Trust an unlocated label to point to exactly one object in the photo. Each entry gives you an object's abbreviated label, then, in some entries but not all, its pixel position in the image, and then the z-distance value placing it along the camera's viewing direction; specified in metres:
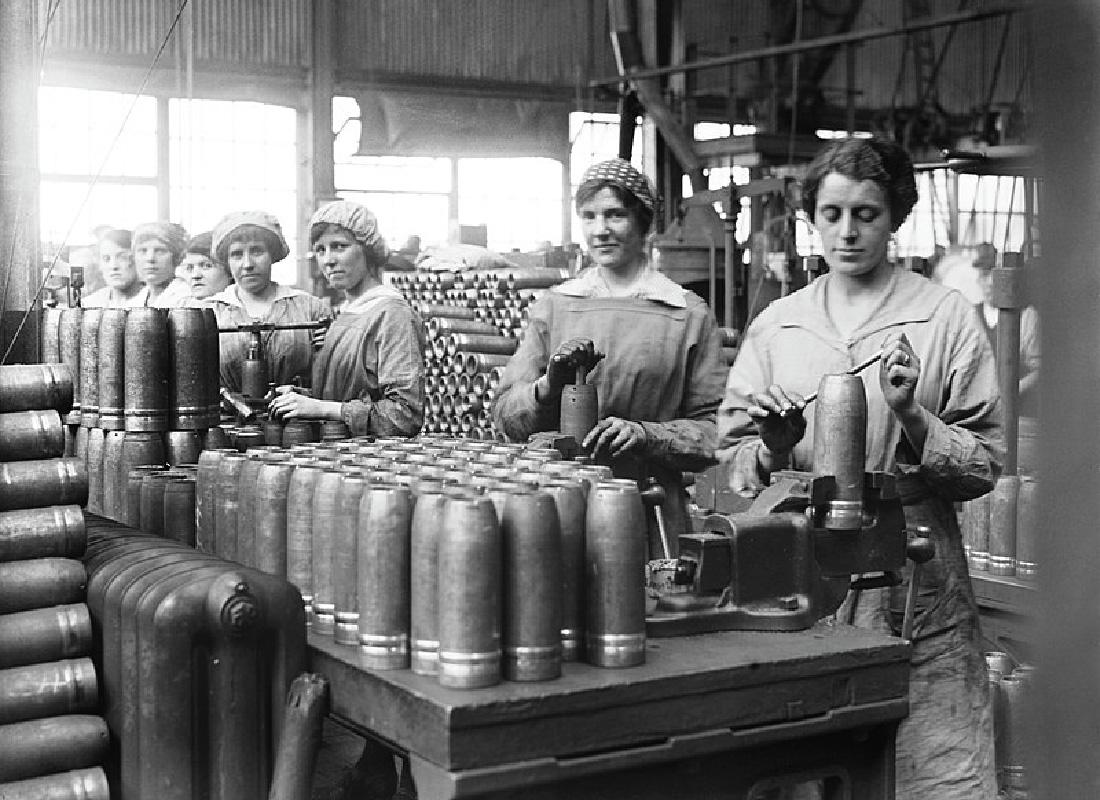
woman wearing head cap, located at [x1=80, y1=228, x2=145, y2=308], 7.60
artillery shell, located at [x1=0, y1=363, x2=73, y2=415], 2.57
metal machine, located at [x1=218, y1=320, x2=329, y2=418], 4.57
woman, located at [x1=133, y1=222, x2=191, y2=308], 6.93
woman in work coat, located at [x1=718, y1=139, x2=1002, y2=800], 2.74
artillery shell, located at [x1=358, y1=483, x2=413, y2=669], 2.11
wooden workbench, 1.90
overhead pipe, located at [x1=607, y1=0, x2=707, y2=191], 12.07
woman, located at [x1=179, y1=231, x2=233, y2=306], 6.77
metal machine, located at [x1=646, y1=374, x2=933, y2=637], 2.33
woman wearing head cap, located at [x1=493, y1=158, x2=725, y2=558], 3.67
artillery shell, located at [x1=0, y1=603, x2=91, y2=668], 2.37
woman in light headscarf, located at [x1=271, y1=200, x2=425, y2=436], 4.41
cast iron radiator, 2.23
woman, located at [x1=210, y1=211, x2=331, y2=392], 5.06
